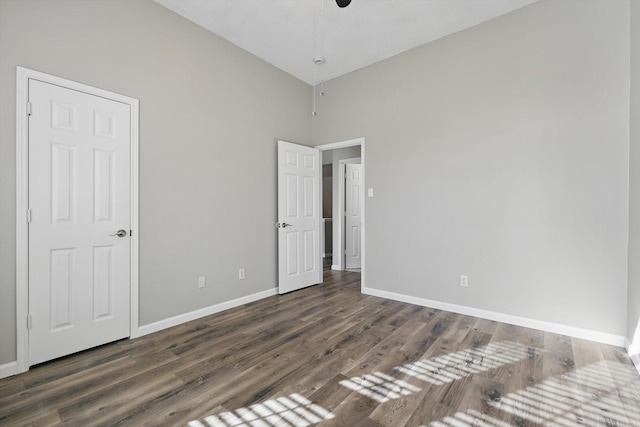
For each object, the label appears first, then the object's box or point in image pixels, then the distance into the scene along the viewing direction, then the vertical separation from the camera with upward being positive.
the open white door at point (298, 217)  3.92 -0.04
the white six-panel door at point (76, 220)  2.09 -0.06
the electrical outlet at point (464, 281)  3.11 -0.72
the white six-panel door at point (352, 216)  5.69 -0.03
